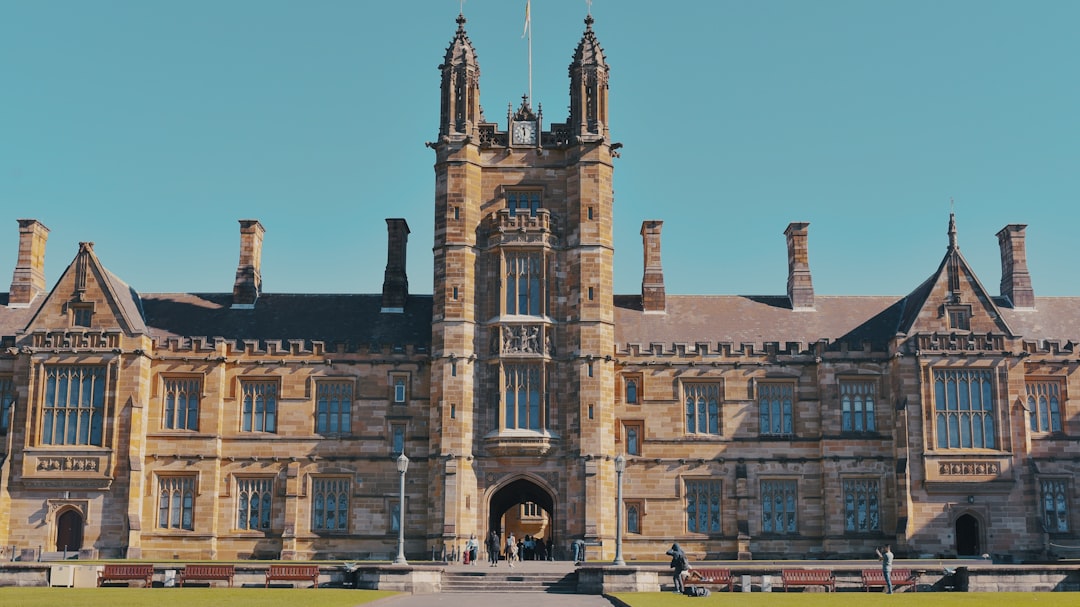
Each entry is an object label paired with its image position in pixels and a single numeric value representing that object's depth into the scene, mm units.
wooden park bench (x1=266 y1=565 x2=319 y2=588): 36625
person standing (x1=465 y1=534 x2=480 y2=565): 47250
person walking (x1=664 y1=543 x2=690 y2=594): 36250
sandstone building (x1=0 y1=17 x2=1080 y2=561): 48906
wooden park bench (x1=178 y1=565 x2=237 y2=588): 36500
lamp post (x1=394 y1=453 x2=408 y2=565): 40091
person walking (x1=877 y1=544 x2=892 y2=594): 35044
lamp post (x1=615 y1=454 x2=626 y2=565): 40188
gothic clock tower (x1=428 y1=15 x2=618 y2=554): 48844
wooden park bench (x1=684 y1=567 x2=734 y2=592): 36438
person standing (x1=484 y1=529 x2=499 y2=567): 44500
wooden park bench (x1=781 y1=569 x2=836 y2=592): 36531
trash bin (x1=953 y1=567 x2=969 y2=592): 36062
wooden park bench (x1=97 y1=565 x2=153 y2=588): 36281
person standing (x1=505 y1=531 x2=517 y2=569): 46091
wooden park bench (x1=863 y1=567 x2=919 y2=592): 36719
